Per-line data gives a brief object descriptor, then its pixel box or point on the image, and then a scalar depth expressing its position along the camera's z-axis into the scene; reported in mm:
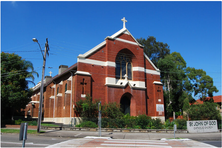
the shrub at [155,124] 23000
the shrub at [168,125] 23966
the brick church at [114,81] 25812
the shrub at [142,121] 22750
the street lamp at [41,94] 17975
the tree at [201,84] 42250
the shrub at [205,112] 24562
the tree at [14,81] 24203
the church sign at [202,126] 22125
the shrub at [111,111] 24328
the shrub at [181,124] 22984
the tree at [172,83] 37031
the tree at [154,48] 46656
